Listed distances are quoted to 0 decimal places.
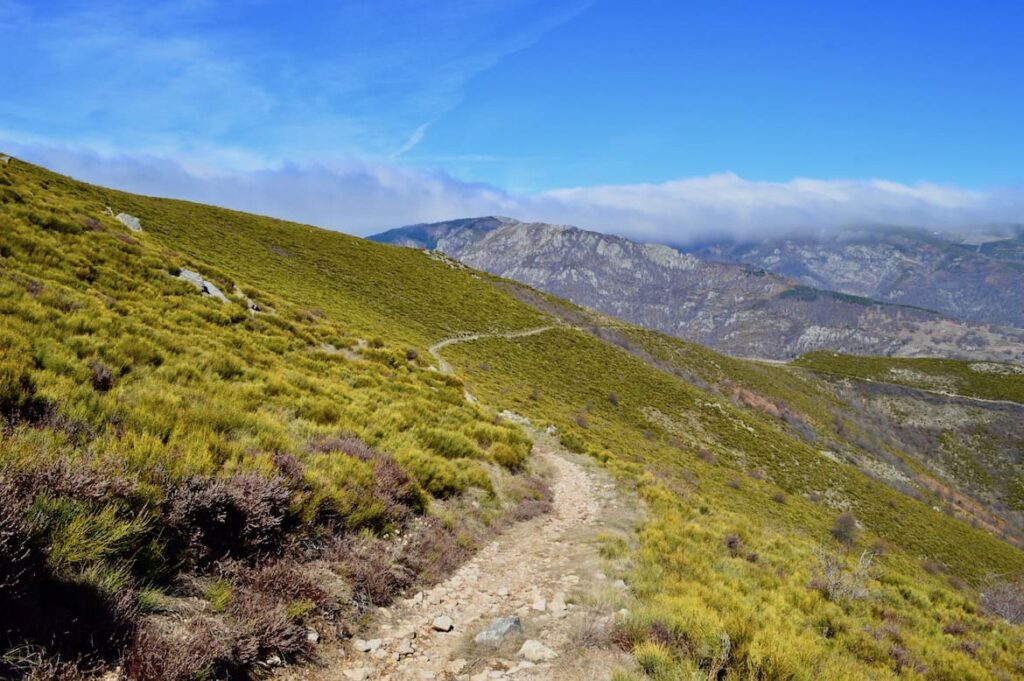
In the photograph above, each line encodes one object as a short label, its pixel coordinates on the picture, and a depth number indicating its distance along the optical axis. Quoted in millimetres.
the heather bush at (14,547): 3721
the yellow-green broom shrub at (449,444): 13320
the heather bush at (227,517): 5613
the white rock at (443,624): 6723
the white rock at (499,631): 6543
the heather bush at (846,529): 33853
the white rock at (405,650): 6012
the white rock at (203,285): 20000
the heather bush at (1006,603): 13906
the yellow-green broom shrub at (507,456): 15000
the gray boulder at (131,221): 35791
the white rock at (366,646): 5866
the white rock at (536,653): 6262
